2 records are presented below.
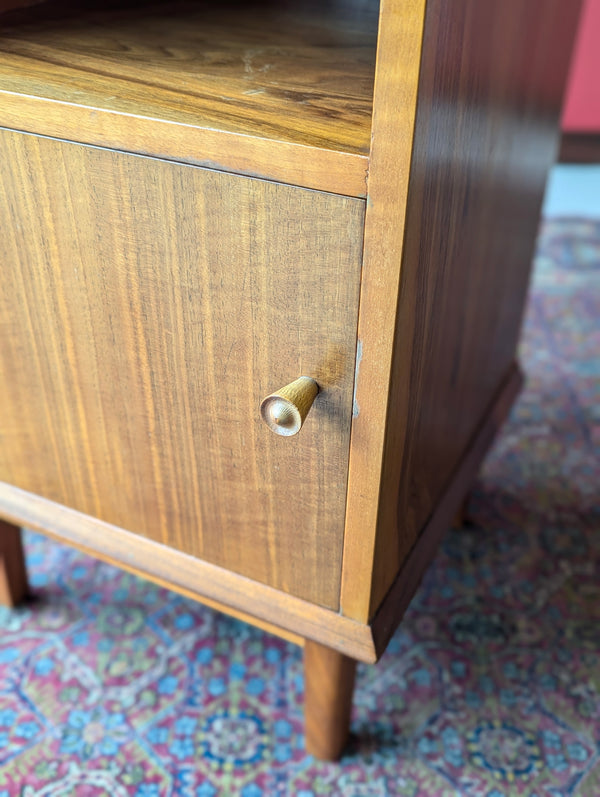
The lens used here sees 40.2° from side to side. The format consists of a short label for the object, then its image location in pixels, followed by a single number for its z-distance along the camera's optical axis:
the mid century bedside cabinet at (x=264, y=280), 0.45
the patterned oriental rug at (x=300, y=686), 0.72
